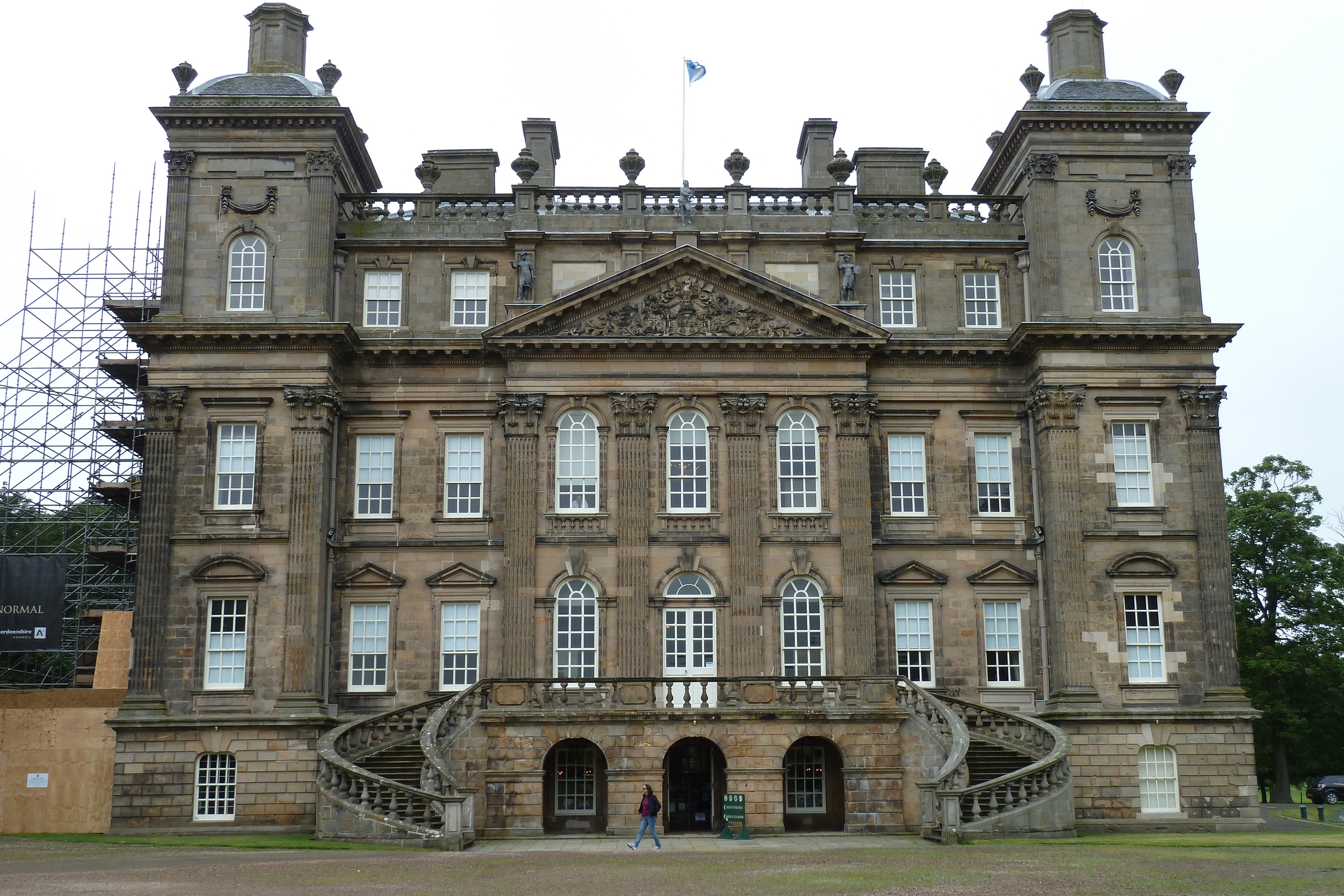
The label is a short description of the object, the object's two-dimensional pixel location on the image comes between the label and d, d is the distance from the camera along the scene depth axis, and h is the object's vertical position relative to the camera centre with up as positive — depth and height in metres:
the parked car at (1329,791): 56.00 -3.24
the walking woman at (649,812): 32.12 -2.26
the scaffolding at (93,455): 47.62 +9.03
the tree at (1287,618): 55.72 +3.68
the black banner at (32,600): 42.97 +3.49
